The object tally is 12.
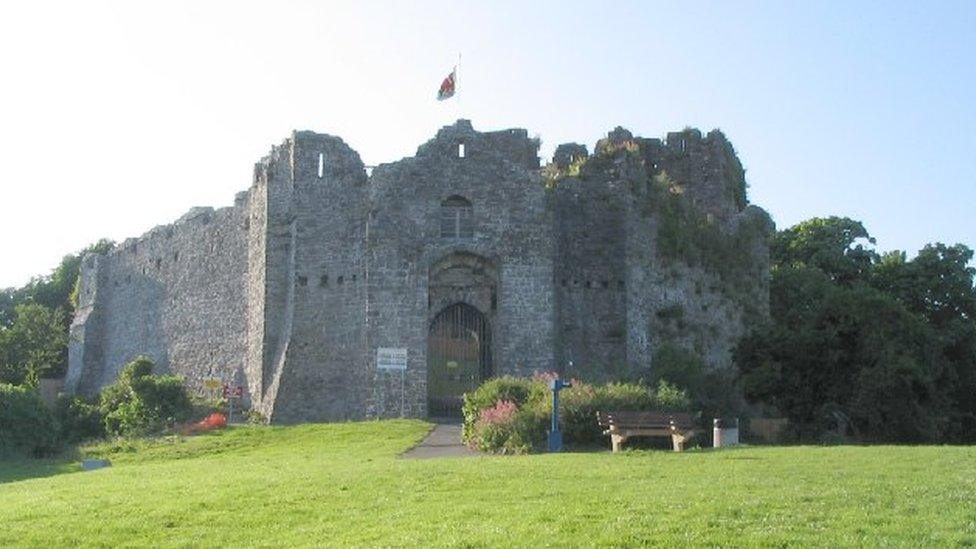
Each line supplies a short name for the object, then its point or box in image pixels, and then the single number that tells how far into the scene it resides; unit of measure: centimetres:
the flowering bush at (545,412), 2461
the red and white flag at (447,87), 3798
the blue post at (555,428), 2334
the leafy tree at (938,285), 4225
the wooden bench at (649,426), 2281
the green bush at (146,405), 3488
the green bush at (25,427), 3400
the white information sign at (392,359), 3300
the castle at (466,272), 3375
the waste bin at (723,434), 2333
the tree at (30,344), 5538
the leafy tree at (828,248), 5209
